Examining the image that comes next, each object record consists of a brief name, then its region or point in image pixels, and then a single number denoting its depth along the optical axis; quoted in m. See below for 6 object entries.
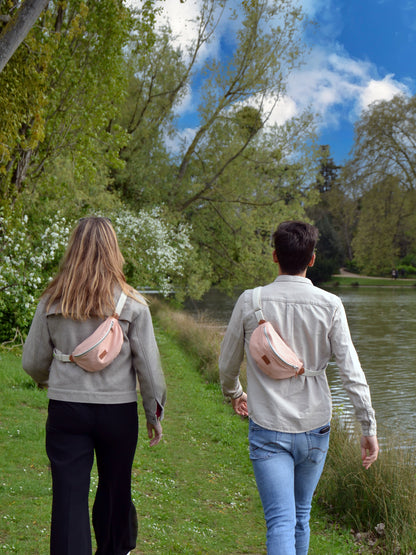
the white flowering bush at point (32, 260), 11.52
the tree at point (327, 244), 55.16
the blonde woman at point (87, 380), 2.94
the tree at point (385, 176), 53.22
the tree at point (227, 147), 24.47
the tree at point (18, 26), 7.36
